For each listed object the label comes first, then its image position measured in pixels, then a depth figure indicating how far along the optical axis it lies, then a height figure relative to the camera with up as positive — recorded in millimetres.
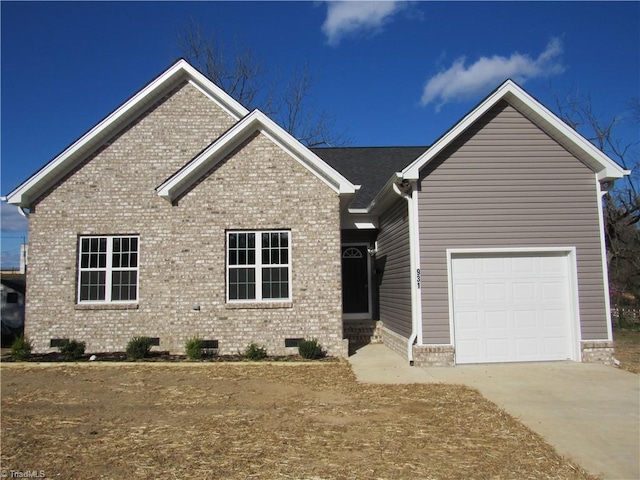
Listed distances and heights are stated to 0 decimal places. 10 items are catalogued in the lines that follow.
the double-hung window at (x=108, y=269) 12656 +597
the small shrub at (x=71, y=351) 11555 -1365
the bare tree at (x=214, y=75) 29470 +12804
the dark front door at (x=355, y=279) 15602 +270
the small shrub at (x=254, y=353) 11367 -1458
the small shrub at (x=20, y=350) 11547 -1310
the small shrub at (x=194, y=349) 11422 -1347
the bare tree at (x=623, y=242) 19266 +1650
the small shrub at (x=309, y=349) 11328 -1399
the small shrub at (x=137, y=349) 11469 -1324
